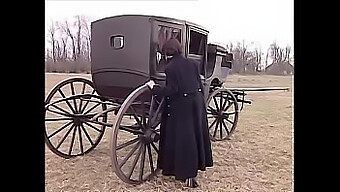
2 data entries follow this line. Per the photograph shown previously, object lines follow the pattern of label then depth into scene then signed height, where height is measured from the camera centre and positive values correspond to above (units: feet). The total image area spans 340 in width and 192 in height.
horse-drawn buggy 6.35 -0.06
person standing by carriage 5.76 -0.64
